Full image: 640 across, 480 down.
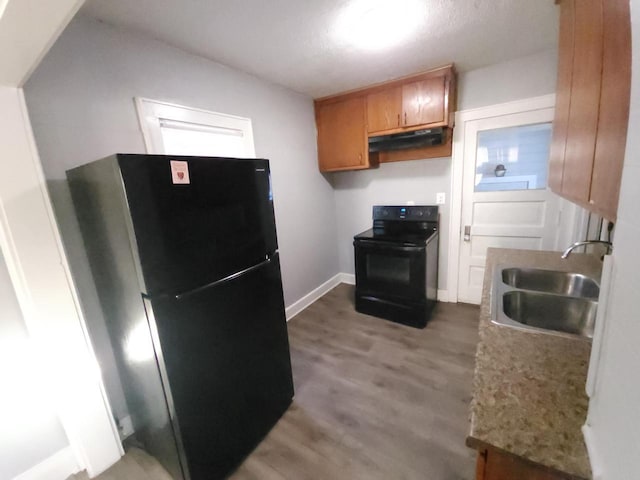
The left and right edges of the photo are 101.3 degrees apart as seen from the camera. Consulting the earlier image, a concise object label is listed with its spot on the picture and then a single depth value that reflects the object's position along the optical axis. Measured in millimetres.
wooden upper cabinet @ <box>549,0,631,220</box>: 632
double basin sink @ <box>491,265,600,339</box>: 1255
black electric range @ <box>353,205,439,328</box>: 2490
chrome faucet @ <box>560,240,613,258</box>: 1138
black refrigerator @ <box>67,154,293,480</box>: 1045
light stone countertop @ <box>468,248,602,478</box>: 600
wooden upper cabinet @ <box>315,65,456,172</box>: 2383
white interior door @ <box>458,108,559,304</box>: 2387
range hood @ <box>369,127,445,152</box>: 2473
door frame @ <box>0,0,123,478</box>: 1111
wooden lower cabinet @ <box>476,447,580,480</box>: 578
